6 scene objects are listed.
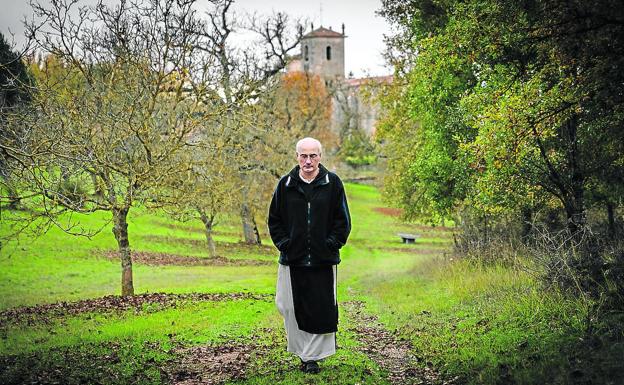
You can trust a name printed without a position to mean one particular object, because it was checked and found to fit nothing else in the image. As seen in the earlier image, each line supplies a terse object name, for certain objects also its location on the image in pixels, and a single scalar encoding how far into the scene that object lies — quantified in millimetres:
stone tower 119250
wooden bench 47062
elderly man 7473
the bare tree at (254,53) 30859
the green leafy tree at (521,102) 7871
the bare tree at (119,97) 13836
